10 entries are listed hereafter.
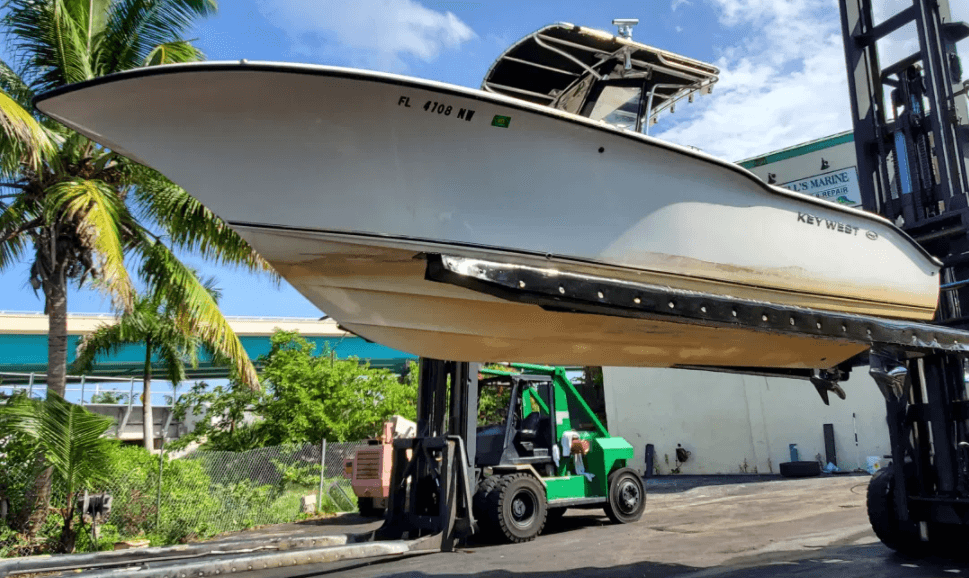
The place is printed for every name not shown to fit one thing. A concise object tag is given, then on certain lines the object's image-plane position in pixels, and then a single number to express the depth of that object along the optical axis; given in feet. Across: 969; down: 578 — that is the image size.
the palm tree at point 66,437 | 21.11
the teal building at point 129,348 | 68.02
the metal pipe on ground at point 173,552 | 14.39
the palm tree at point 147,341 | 38.58
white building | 49.65
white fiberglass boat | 9.91
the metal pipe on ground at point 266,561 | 11.73
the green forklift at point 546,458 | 23.45
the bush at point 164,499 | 26.66
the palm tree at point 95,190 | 24.09
